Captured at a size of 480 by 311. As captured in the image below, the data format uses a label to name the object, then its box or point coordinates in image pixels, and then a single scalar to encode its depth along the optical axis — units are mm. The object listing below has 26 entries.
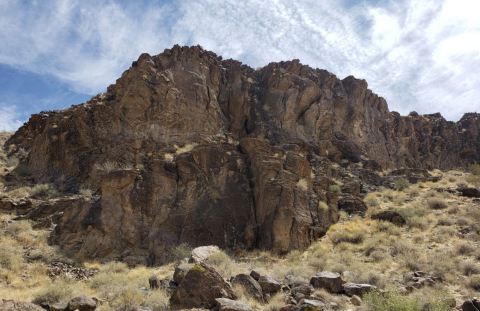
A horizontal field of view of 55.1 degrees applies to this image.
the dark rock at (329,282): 13664
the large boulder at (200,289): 11398
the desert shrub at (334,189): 26062
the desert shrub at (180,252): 18203
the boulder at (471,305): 11023
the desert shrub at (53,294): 12203
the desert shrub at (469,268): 15461
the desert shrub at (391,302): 10844
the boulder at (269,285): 13227
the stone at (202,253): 15344
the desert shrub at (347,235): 21375
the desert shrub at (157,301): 11617
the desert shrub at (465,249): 17734
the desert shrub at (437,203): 25555
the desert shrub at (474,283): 14078
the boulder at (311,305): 11305
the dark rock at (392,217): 23453
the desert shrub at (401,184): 31433
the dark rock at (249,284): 12602
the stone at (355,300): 12734
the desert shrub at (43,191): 23156
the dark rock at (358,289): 13461
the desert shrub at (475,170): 36031
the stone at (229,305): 10531
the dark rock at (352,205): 25609
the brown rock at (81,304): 11547
